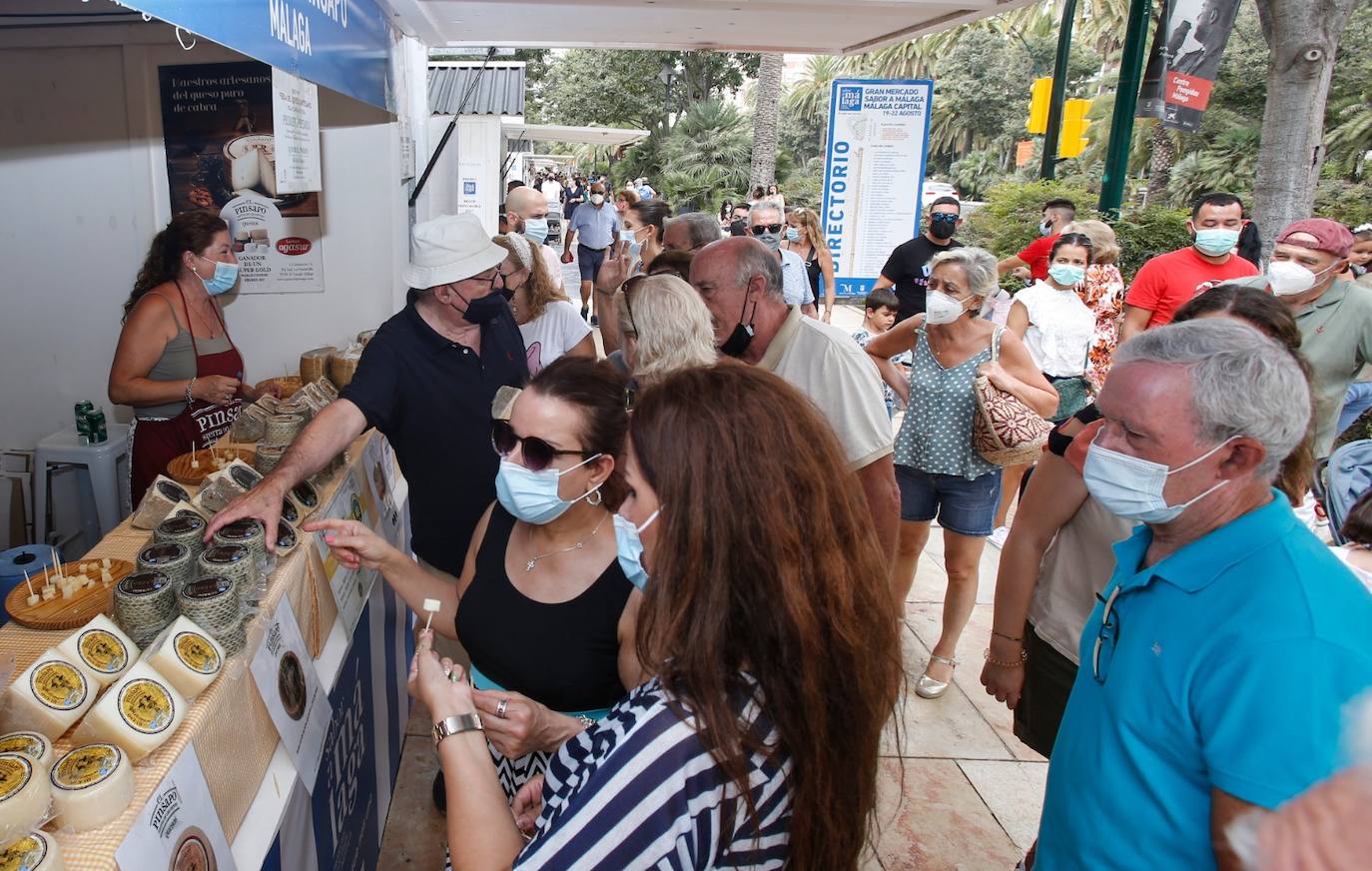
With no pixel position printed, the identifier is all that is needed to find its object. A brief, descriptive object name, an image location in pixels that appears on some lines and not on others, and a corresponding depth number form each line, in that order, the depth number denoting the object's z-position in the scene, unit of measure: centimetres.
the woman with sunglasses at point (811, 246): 915
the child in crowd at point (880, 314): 679
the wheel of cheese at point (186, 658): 168
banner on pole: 787
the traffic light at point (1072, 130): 1290
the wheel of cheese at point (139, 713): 151
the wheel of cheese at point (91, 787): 135
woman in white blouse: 550
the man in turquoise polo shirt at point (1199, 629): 124
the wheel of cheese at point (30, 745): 138
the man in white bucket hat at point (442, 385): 294
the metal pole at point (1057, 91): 1201
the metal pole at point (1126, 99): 820
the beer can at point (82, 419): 423
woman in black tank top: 200
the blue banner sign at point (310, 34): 199
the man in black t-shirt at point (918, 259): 688
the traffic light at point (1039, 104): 1566
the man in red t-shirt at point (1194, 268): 524
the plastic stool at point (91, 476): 416
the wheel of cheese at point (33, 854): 121
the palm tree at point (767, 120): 2222
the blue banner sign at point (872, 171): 793
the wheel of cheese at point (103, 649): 166
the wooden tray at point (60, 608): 199
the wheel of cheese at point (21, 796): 125
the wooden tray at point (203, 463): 292
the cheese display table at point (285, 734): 149
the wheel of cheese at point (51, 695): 152
